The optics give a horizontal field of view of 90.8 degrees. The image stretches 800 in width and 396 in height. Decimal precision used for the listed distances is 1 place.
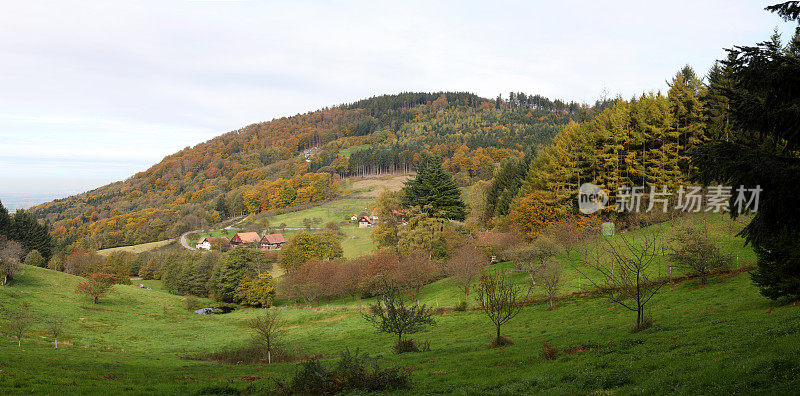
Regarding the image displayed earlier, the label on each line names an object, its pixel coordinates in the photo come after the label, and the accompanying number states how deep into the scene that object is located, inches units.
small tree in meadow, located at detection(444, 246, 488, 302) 1573.6
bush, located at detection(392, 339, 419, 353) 954.1
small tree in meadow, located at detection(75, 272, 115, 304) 1827.0
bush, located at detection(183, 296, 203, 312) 2176.4
